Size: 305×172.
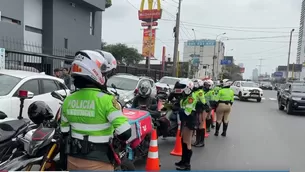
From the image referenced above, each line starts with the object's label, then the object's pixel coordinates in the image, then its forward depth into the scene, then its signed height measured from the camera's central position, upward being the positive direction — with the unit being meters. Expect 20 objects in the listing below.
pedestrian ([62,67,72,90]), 10.39 -0.45
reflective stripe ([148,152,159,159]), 5.02 -1.54
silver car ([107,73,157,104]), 10.98 -0.64
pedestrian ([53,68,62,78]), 11.48 -0.31
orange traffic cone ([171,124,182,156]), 6.51 -1.83
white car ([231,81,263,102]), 23.17 -1.62
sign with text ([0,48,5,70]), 8.45 +0.17
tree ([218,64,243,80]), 106.76 +0.48
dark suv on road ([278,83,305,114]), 15.06 -1.35
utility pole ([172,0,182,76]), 26.30 +3.59
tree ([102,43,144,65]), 61.01 +3.28
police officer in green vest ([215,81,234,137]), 8.81 -1.03
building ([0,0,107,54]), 15.87 +3.04
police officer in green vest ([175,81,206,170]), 5.37 -1.03
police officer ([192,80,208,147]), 6.43 -0.73
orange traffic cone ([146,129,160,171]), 5.01 -1.54
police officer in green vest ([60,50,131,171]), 2.46 -0.45
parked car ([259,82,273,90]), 55.66 -2.73
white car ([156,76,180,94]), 19.18 -0.93
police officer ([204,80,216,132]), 9.19 -0.97
